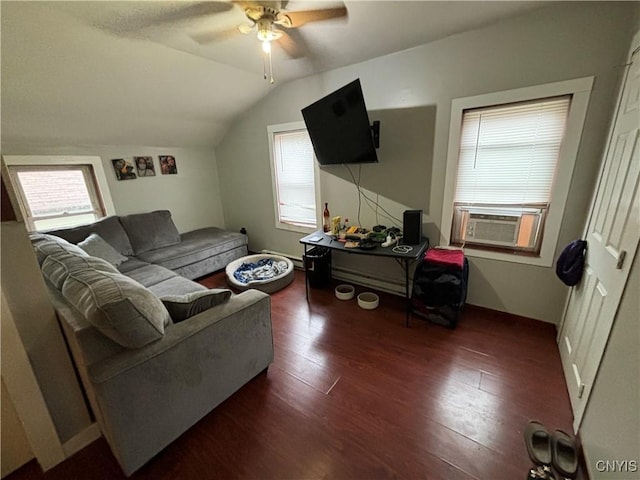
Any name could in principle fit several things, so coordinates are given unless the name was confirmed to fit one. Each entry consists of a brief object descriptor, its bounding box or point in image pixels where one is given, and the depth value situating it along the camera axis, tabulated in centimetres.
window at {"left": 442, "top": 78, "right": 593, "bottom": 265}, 193
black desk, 223
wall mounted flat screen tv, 224
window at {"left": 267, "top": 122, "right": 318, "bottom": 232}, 329
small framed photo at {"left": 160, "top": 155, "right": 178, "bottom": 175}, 380
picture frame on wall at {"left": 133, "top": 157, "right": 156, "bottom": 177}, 356
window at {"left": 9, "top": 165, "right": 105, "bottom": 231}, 279
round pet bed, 300
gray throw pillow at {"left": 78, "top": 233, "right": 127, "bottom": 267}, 268
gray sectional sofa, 114
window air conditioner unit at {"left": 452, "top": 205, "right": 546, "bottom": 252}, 220
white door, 124
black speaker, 243
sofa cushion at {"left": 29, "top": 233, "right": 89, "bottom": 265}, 170
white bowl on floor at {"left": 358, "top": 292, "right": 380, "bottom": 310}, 267
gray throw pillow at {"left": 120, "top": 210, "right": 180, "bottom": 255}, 328
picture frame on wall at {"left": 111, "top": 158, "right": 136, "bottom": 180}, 336
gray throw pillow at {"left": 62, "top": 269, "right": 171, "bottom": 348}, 111
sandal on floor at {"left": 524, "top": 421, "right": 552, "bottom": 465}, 126
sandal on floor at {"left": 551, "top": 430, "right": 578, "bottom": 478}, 123
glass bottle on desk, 307
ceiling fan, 158
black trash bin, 309
